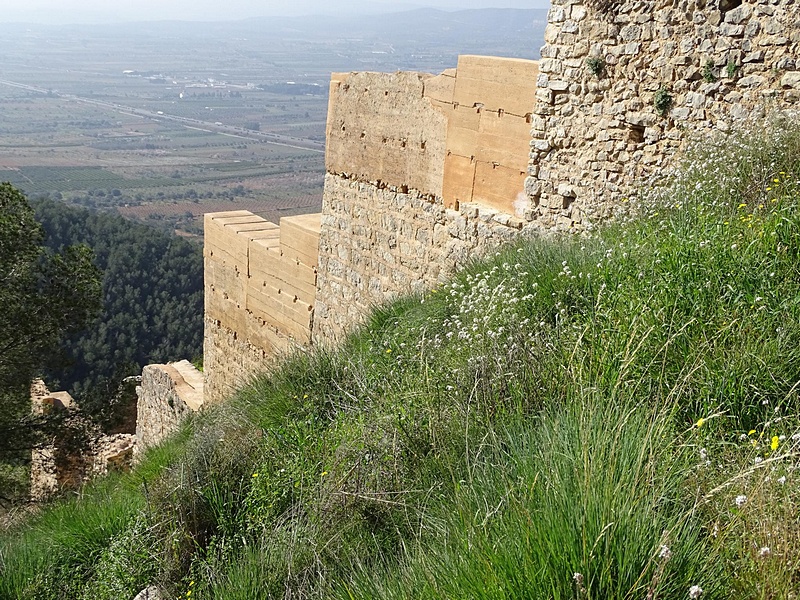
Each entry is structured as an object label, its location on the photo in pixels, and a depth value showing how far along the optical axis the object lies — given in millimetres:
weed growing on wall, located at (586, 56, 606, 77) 5804
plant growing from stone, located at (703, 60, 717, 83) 5133
